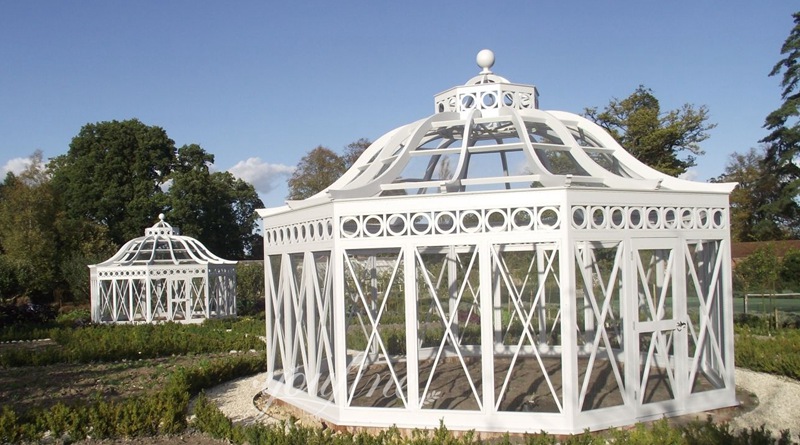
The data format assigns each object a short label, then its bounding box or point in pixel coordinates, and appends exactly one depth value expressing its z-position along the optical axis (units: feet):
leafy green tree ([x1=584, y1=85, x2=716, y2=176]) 104.12
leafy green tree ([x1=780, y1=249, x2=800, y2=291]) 101.76
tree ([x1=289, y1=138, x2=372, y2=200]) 140.67
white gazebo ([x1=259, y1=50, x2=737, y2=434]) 26.05
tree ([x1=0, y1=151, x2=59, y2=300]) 102.89
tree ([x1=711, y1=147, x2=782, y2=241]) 114.93
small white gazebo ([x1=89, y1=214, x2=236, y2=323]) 77.36
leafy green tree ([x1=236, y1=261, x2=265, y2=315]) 102.24
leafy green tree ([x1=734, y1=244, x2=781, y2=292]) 61.46
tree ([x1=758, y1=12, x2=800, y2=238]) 102.37
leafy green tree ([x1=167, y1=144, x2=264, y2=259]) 130.00
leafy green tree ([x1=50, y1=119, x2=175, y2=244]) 130.31
